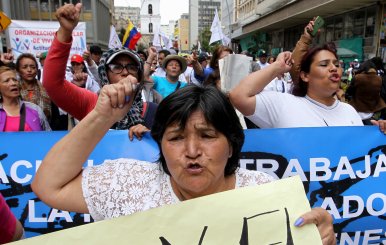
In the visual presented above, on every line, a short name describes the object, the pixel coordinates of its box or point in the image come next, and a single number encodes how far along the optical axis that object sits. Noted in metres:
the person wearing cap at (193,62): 6.09
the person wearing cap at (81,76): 5.44
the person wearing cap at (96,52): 7.62
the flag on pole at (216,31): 10.66
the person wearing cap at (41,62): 5.97
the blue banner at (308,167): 2.23
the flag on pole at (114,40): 8.95
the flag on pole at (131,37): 7.72
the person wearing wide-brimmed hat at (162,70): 6.60
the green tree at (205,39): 58.56
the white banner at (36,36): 7.49
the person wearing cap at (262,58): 9.84
